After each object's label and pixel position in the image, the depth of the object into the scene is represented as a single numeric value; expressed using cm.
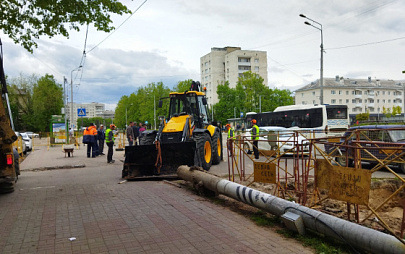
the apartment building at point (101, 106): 19338
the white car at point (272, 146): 694
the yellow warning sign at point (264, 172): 715
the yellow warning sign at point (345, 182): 452
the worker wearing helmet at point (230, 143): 903
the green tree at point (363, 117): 5906
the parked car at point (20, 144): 1318
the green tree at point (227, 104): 6438
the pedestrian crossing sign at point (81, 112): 2500
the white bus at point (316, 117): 2789
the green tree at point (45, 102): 5781
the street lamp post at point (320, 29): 2732
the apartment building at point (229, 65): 9319
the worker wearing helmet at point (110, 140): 1543
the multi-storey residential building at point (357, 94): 8919
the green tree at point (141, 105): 7494
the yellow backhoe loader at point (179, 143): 1011
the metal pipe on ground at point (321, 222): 384
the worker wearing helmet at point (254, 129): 1474
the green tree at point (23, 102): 6100
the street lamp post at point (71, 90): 3588
